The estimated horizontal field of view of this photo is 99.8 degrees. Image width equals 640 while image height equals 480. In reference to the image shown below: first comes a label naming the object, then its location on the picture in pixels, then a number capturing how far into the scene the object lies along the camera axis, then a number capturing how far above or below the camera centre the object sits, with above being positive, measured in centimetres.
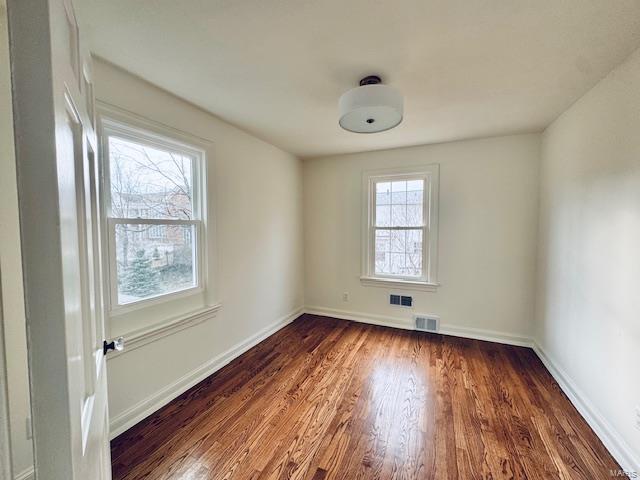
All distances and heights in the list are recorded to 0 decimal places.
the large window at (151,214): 179 +11
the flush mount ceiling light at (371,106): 170 +79
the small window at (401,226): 337 +3
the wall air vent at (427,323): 336 -119
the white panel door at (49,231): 43 -1
